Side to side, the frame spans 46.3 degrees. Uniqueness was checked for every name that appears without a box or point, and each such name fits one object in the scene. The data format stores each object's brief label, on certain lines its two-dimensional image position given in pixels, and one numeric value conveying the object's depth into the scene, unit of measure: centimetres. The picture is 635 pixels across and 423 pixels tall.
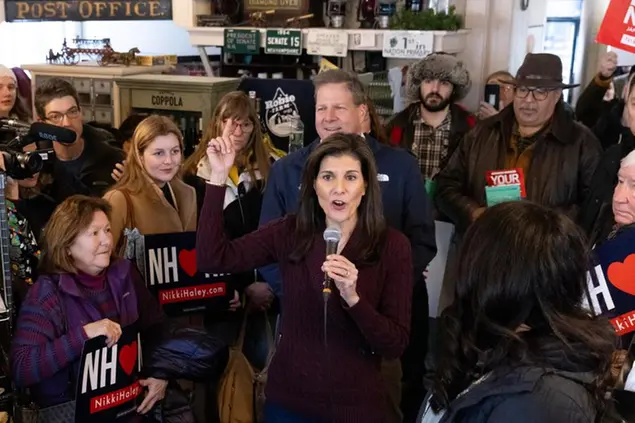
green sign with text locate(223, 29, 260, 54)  552
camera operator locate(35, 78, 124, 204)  315
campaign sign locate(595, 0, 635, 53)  346
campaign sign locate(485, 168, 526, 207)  293
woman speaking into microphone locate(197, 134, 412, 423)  191
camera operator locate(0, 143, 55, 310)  214
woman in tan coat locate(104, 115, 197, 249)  266
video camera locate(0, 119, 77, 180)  214
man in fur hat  390
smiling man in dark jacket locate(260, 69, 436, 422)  248
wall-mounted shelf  492
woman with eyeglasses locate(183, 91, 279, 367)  296
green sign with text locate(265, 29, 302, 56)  538
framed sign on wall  482
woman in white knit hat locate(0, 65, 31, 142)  345
